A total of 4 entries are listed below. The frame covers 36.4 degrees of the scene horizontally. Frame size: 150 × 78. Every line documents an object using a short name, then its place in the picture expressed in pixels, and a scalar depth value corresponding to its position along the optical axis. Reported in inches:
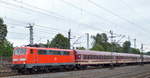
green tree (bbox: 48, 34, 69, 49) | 3230.6
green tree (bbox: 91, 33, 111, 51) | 4460.4
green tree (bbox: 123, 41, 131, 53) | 5494.1
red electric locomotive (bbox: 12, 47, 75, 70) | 1115.3
